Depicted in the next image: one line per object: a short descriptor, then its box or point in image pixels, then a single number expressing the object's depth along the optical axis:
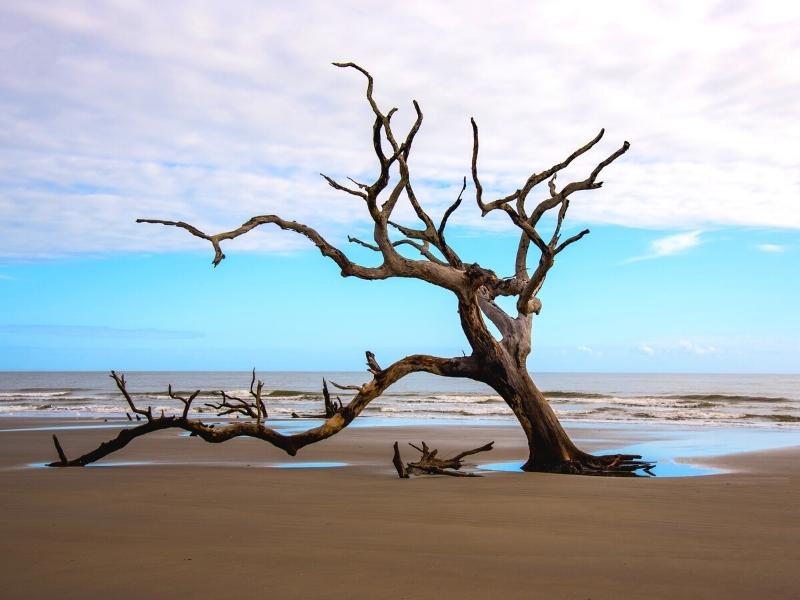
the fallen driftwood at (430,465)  10.06
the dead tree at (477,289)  10.06
